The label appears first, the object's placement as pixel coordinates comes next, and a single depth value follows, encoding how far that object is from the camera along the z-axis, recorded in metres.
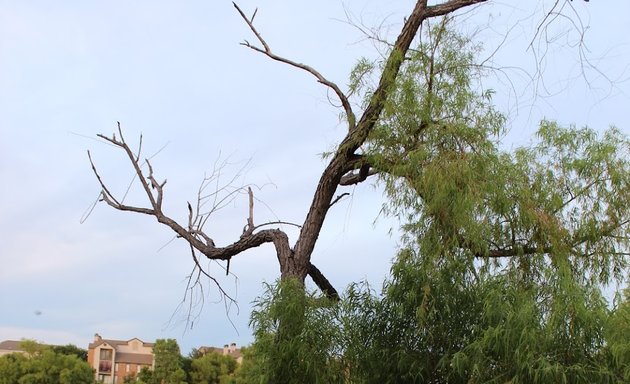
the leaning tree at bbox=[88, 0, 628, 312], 4.83
